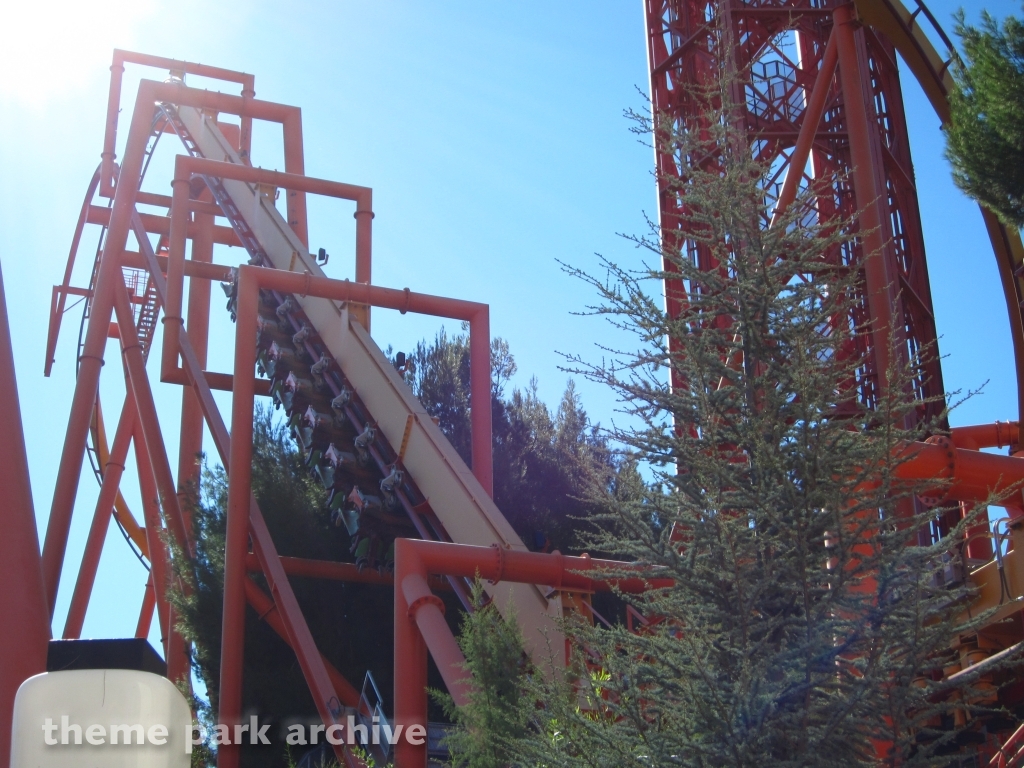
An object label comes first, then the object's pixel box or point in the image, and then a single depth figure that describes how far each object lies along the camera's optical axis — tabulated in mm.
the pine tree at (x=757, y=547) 10177
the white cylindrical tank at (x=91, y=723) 5338
